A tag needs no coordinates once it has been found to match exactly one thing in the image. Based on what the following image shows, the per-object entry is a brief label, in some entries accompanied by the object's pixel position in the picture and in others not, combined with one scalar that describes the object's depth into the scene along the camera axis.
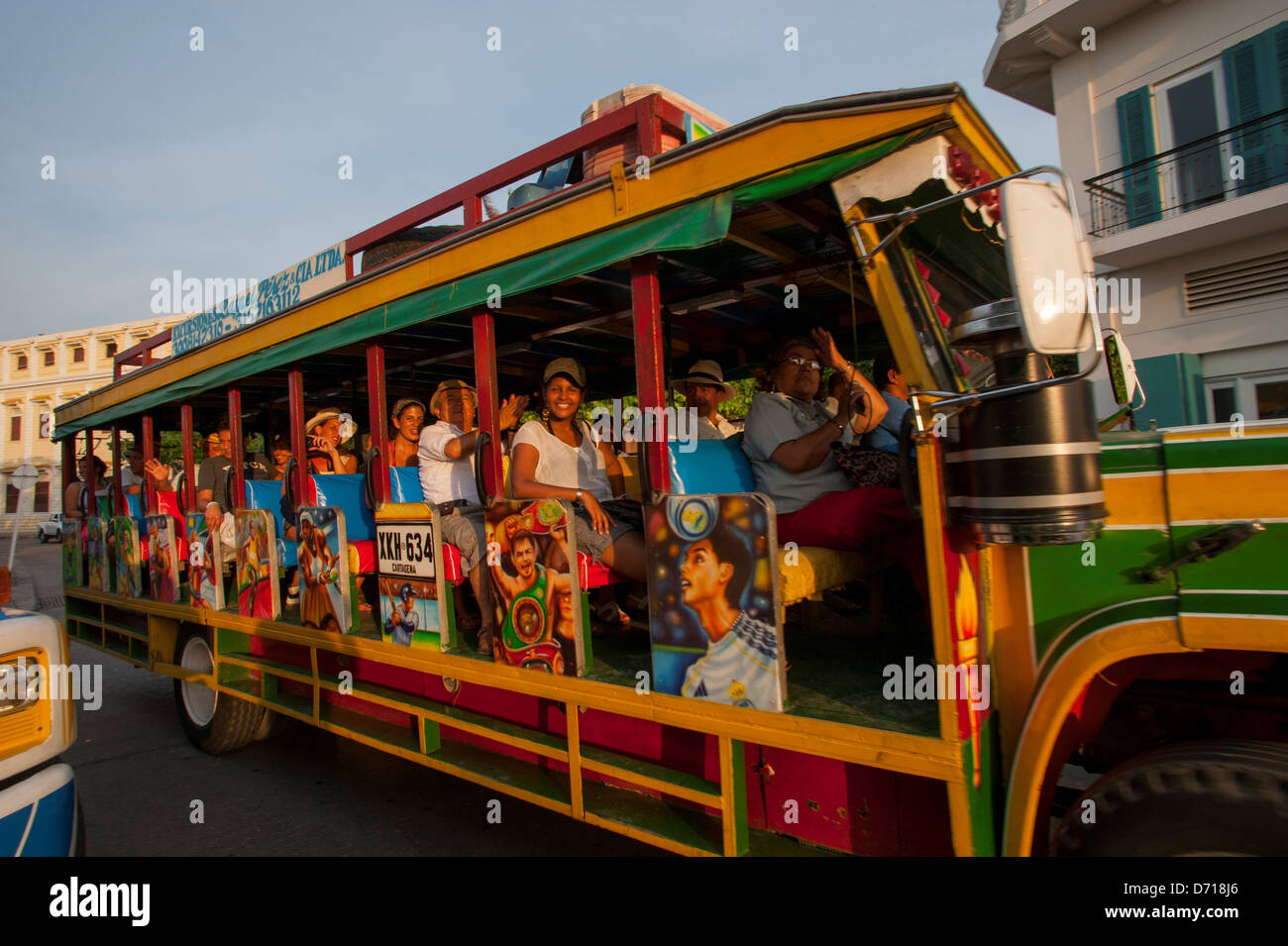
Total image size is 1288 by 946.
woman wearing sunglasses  2.83
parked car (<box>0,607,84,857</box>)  2.21
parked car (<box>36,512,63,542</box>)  36.16
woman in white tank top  3.26
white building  9.64
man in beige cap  3.32
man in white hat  4.39
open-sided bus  1.86
